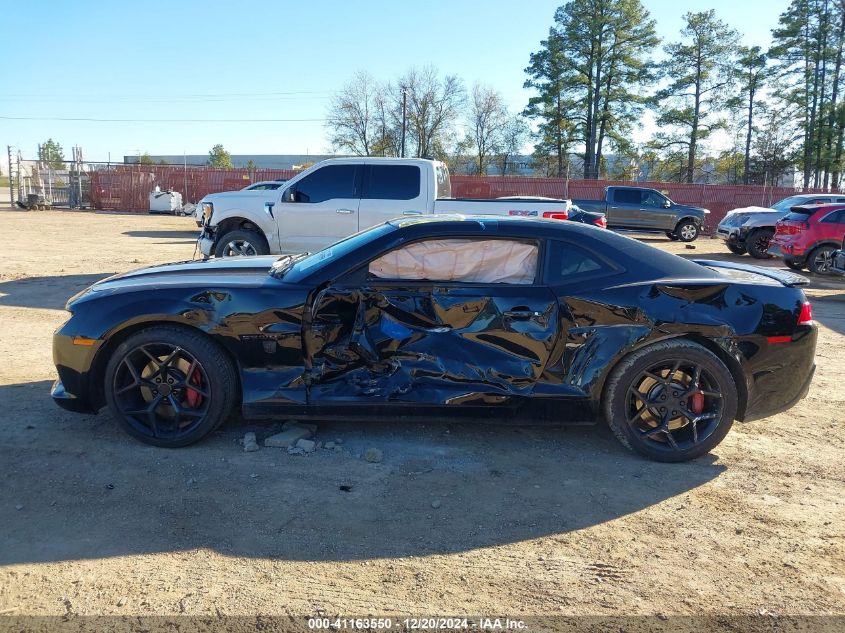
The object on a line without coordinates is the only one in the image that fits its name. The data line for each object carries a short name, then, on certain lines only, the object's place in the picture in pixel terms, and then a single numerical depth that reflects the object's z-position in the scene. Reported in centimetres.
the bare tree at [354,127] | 5378
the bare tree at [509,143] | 5291
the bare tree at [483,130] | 5591
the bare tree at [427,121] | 5328
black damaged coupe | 400
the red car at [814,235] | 1357
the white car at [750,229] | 1684
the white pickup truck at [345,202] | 987
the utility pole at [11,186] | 3092
